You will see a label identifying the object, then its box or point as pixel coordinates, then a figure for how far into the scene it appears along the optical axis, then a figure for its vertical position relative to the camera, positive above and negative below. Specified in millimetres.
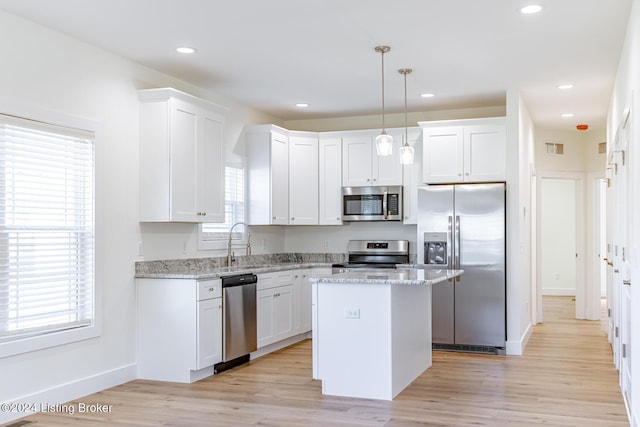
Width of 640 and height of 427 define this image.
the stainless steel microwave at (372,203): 7441 +310
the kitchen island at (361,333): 4699 -787
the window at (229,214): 6536 +177
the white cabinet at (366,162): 7479 +802
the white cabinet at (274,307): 6273 -801
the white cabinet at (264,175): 7215 +632
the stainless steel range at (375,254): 7523 -300
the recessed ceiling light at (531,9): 4133 +1451
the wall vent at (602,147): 9242 +1192
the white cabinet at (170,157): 5406 +636
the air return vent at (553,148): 9336 +1193
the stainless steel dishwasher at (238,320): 5637 -825
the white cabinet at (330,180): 7715 +605
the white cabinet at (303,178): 7617 +626
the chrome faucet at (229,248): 6805 -200
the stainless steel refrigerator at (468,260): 6578 -321
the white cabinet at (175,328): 5254 -827
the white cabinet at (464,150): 6719 +848
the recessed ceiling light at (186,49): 5035 +1448
